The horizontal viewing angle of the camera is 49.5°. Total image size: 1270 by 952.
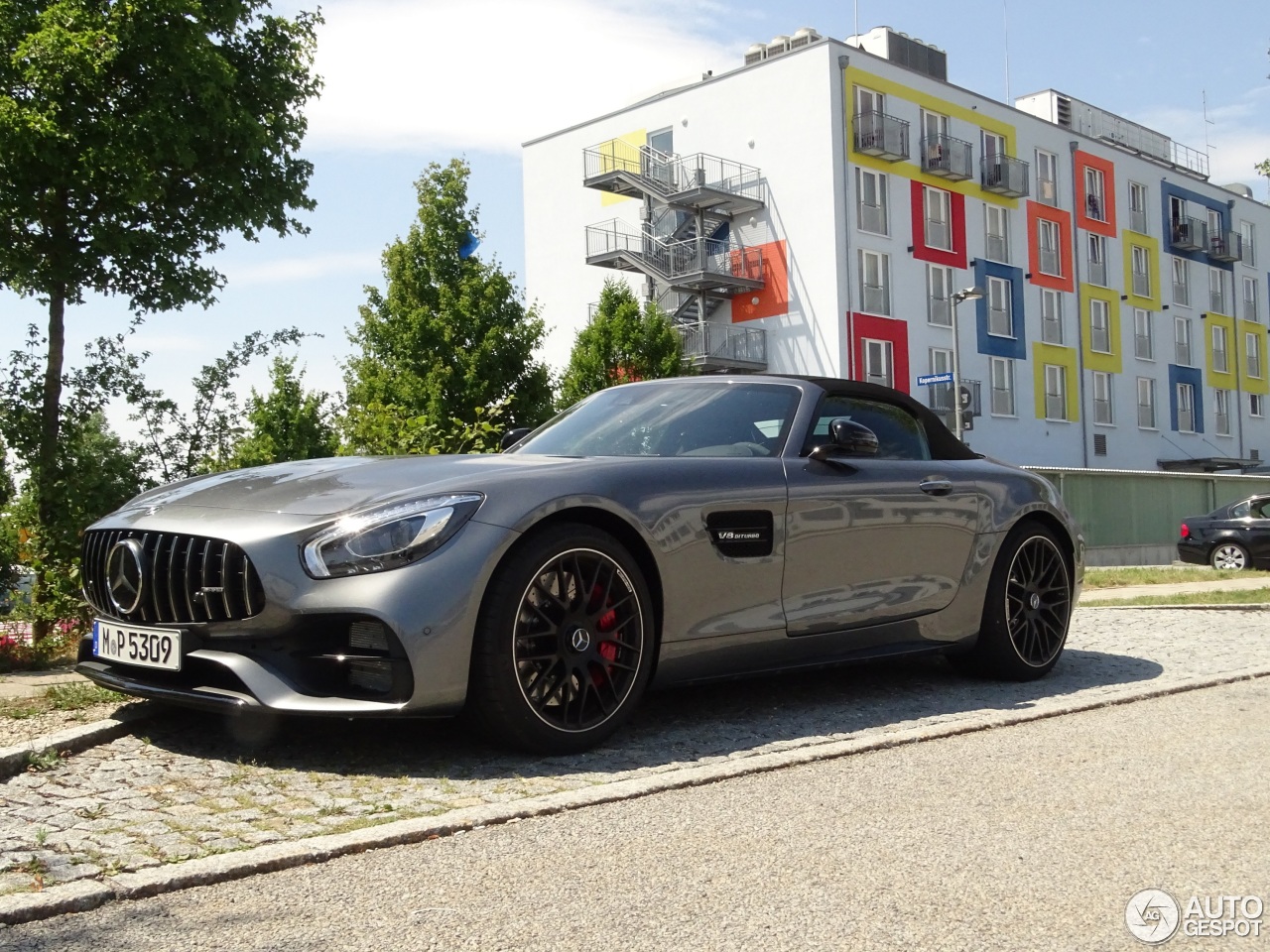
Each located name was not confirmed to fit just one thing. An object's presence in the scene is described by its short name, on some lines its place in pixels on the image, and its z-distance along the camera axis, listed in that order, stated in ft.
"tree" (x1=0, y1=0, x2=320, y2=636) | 28.94
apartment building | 131.75
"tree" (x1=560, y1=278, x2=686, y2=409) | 127.44
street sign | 81.97
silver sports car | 14.58
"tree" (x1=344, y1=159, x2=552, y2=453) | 111.45
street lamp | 101.59
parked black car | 77.97
